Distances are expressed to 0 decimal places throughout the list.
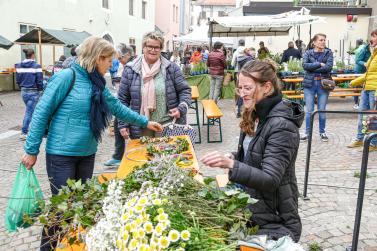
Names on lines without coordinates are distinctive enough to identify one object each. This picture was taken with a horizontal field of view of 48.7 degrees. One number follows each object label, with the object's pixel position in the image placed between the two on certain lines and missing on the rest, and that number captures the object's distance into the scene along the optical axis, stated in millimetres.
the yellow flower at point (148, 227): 1665
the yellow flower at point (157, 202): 1854
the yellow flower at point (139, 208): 1755
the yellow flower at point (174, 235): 1649
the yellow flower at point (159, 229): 1649
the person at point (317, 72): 7422
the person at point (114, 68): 10700
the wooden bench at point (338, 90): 11094
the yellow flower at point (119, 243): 1664
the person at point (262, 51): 12411
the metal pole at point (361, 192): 3141
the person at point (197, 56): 18614
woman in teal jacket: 3072
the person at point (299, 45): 15417
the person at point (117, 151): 6316
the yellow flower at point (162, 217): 1706
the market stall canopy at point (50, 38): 14938
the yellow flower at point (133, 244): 1624
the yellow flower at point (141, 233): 1644
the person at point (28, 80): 8492
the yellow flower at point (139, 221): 1691
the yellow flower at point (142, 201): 1822
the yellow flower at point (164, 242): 1623
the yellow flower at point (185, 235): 1677
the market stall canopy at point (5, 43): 13333
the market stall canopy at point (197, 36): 17500
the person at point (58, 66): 10375
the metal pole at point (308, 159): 4750
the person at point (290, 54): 14242
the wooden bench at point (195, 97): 7998
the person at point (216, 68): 11531
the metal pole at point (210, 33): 12327
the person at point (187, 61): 15806
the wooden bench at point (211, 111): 7668
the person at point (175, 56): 21100
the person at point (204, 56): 19081
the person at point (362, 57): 9521
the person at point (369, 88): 6676
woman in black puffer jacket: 2213
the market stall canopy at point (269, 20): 11133
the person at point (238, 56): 10242
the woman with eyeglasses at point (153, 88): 4262
